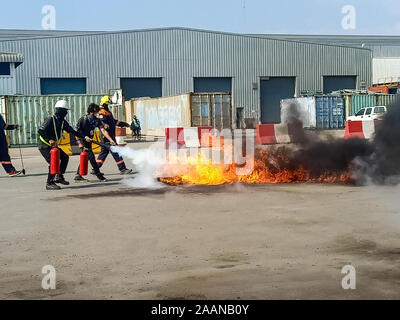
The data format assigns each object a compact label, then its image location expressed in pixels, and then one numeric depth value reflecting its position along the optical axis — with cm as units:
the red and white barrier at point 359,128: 2069
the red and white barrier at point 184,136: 1677
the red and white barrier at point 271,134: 2288
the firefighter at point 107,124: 1302
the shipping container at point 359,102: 4231
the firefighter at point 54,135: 1158
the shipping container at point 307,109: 4188
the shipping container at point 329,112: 4156
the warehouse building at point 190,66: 4534
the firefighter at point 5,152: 1395
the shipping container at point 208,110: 3147
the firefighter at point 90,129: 1238
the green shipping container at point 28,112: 2770
